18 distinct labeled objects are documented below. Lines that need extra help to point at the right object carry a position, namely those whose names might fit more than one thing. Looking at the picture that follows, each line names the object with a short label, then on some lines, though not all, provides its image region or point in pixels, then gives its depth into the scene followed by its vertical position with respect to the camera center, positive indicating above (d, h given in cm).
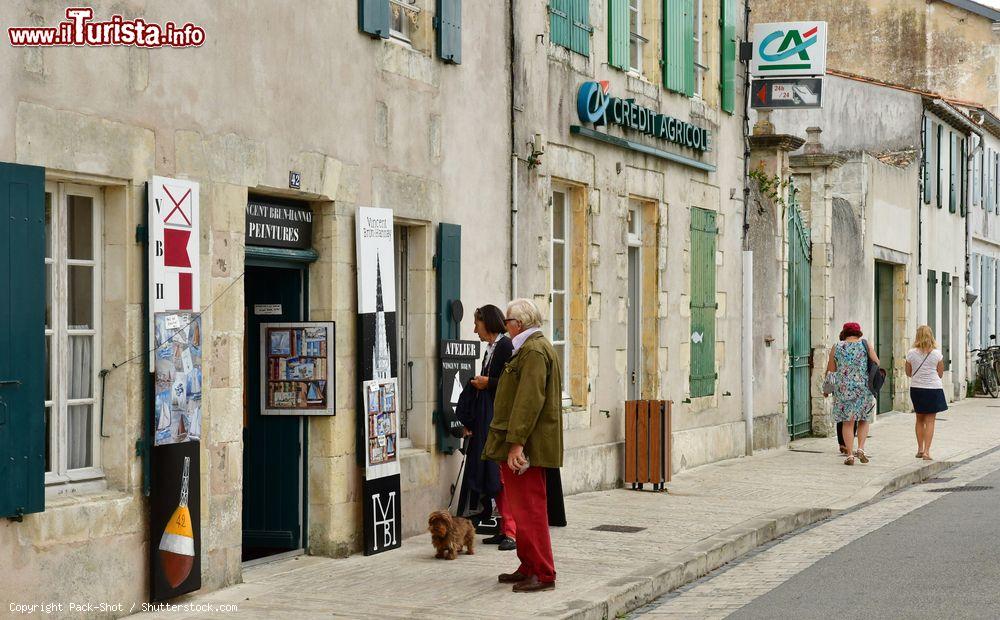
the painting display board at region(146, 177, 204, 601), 806 -25
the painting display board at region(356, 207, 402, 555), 1005 -27
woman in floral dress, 1662 -48
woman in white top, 1730 -50
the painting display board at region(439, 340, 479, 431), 1129 -20
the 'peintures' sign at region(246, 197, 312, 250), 926 +73
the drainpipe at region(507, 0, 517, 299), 1239 +101
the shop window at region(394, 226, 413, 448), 1116 +15
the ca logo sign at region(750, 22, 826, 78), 1811 +354
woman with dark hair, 993 -55
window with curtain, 764 +5
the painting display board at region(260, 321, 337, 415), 984 -18
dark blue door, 991 -75
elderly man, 852 -55
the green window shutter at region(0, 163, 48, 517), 705 +0
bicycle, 3186 -69
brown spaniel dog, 964 -124
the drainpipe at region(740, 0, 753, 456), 1789 +61
